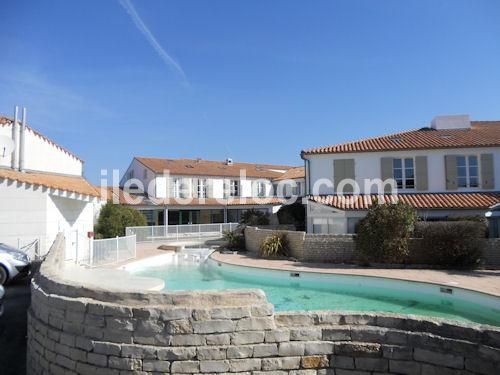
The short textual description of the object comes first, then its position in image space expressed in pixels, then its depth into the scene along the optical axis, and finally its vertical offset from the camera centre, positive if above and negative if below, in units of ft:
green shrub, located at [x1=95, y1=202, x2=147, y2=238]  80.28 -1.96
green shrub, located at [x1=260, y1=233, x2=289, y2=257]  62.59 -5.93
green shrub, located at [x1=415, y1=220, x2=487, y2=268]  49.37 -4.37
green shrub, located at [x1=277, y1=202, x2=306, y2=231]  84.83 -1.03
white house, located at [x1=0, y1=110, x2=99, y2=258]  45.60 +2.25
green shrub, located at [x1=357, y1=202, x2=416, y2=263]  51.70 -3.01
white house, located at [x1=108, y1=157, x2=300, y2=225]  121.90 +7.24
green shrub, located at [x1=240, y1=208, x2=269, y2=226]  90.38 -1.77
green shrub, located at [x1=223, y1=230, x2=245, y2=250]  77.05 -6.18
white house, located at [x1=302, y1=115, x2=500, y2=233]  66.59 +6.34
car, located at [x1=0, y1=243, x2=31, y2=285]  37.24 -5.23
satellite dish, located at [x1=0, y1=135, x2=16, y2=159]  53.92 +9.46
